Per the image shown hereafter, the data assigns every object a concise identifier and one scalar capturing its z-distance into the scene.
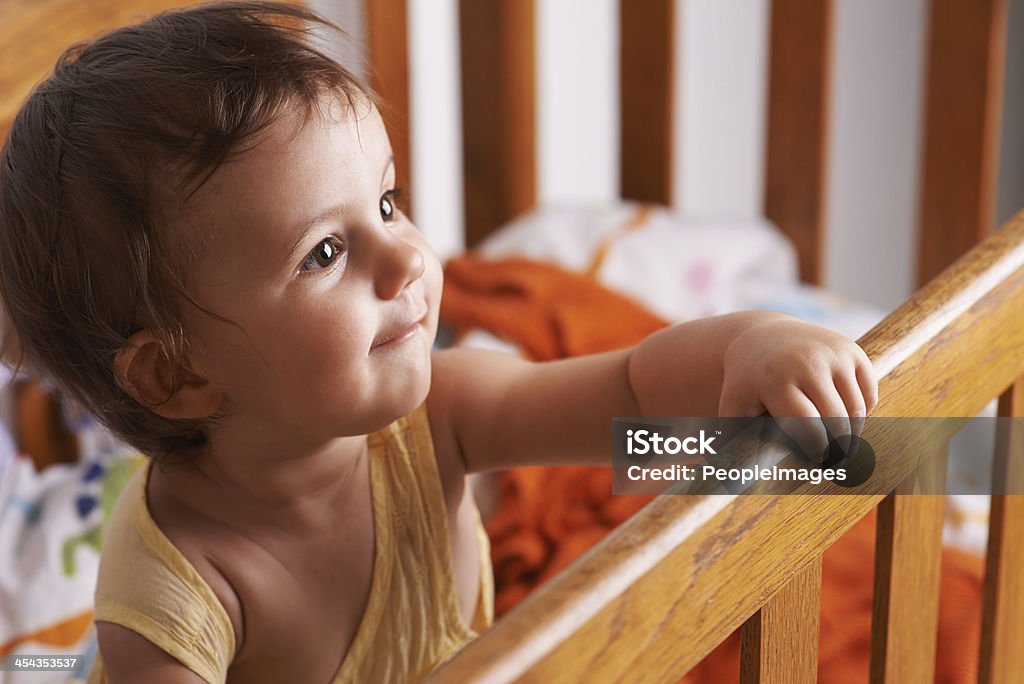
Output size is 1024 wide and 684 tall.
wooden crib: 0.93
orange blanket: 1.33
